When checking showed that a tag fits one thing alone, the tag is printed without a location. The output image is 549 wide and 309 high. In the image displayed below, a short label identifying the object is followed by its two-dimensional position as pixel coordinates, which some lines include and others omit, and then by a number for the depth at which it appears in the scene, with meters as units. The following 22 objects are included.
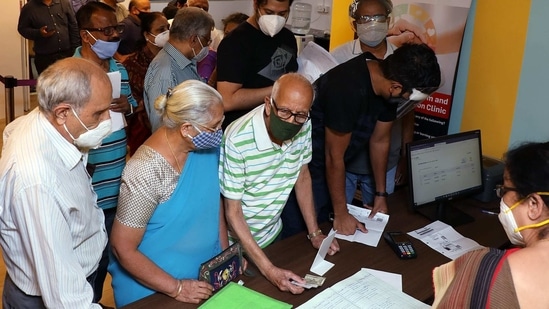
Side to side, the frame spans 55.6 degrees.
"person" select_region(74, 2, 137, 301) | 2.37
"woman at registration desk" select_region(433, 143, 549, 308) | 1.25
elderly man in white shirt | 1.41
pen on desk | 2.66
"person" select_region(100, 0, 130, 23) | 5.13
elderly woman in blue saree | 1.67
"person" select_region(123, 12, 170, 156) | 3.33
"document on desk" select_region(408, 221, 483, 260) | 2.24
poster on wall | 3.10
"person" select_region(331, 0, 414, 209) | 2.87
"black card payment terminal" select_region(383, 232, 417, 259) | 2.13
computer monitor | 2.44
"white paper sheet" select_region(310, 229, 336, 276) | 1.97
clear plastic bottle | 3.72
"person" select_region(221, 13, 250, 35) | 3.84
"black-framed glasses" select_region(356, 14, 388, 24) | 2.96
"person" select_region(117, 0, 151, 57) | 4.52
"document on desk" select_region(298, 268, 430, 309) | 1.78
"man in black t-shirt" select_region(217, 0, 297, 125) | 2.57
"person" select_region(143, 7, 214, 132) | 2.69
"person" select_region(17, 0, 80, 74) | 5.46
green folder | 1.70
